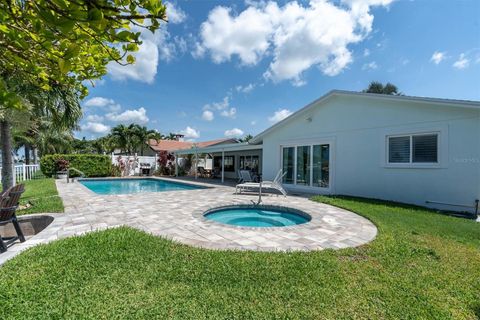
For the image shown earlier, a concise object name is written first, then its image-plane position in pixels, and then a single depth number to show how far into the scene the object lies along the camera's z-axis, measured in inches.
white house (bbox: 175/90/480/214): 351.6
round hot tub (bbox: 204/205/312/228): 336.5
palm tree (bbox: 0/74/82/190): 338.0
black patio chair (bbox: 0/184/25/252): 204.4
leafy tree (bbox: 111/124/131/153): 1488.7
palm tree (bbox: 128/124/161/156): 1517.0
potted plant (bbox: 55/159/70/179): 821.2
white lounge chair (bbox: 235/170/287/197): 476.4
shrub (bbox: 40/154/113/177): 853.2
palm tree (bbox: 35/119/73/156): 983.0
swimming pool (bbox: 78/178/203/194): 681.6
